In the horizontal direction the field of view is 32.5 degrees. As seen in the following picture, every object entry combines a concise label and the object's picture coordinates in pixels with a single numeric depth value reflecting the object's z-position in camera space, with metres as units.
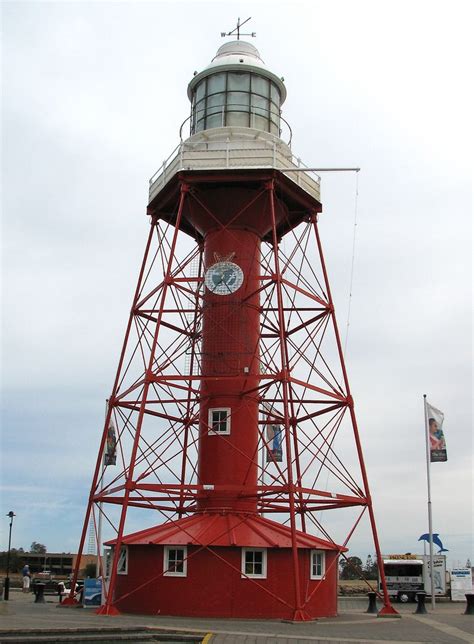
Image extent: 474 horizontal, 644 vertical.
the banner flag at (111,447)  34.78
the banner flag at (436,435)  35.53
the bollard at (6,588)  37.69
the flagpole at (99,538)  31.47
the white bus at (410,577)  51.23
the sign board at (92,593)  29.89
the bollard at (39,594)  33.78
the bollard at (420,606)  33.22
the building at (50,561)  117.62
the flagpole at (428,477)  35.31
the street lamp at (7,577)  37.81
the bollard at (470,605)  33.03
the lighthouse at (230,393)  26.00
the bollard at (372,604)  33.01
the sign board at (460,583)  49.12
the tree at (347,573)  89.64
